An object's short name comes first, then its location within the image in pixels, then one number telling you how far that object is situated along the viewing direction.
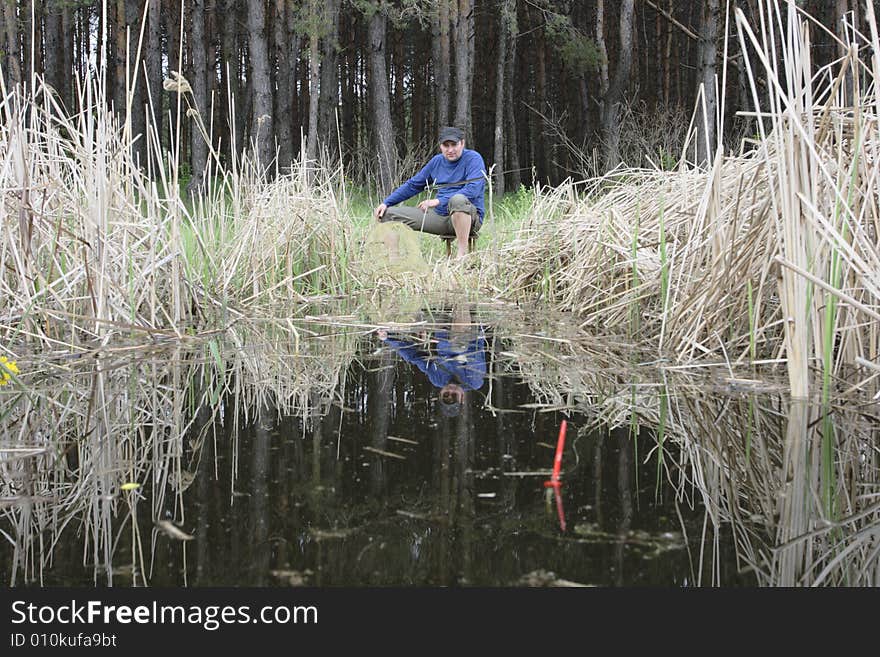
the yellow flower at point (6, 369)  1.86
